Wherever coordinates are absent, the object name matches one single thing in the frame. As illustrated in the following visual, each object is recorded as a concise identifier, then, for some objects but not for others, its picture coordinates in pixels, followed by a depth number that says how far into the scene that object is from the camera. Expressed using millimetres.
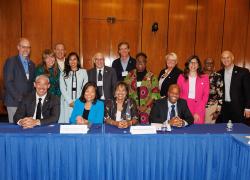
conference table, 2699
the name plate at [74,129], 2779
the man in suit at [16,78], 4016
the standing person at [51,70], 4133
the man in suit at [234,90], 4164
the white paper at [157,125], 2990
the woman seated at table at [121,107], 3377
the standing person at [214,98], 4285
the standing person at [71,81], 4141
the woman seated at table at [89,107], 3383
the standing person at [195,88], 3891
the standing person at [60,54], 4387
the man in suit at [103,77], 4285
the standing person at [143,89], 4102
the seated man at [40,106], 3213
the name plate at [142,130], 2821
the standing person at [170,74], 4285
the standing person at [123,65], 4789
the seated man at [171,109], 3377
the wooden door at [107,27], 7184
